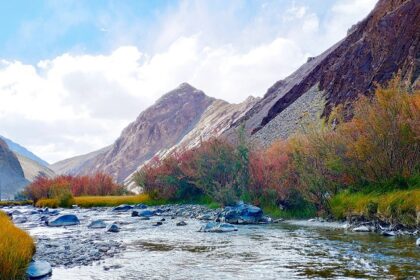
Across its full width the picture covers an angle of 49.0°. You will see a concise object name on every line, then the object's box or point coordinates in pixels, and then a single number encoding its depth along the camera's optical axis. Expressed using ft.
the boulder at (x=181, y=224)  85.05
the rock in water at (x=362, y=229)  64.59
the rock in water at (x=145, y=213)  113.55
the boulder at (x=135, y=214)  114.62
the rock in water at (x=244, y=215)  85.87
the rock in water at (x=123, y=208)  140.09
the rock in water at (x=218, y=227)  72.54
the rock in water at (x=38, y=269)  36.91
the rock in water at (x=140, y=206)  146.46
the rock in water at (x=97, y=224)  86.62
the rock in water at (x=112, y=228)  77.92
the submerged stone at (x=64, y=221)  92.22
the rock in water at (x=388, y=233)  58.49
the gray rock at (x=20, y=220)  100.98
